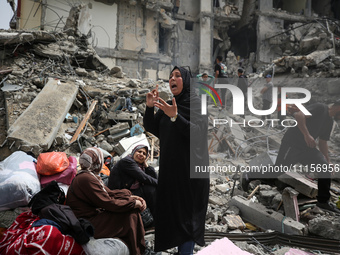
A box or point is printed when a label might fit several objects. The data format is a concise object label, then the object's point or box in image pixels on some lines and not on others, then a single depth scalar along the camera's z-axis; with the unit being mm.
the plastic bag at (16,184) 2350
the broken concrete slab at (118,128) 5693
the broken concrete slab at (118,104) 6465
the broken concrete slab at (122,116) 6078
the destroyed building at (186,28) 15758
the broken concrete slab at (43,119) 4281
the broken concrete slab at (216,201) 3830
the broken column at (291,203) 3158
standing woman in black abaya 2000
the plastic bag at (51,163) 2836
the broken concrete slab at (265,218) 2885
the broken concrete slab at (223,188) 4254
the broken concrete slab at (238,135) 7259
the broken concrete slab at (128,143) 5117
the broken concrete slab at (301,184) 3285
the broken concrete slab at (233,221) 3107
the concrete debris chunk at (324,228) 2672
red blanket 1659
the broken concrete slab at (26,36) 7348
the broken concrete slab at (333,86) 10016
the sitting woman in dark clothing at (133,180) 3104
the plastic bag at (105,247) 1901
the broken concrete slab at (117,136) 5594
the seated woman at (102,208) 2156
